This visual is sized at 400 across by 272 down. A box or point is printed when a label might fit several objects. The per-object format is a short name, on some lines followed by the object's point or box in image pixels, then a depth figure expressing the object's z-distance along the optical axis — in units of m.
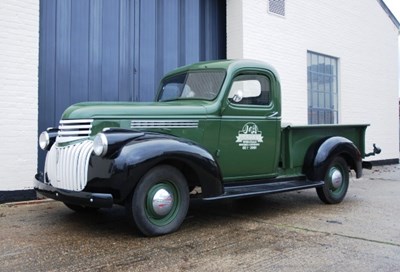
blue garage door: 6.90
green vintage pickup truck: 4.14
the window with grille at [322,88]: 11.06
